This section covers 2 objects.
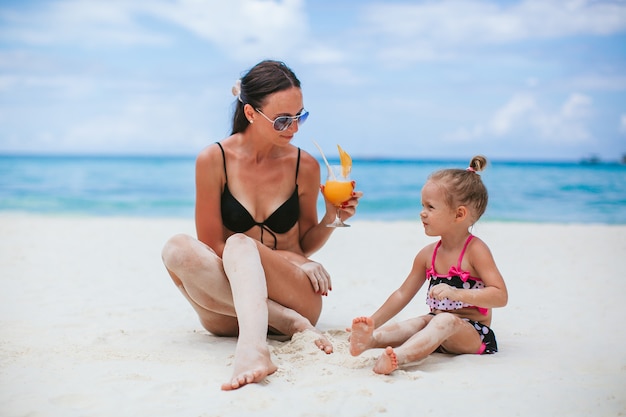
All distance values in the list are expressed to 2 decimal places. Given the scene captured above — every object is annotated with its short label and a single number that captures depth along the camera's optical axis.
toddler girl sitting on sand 3.17
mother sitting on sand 3.38
